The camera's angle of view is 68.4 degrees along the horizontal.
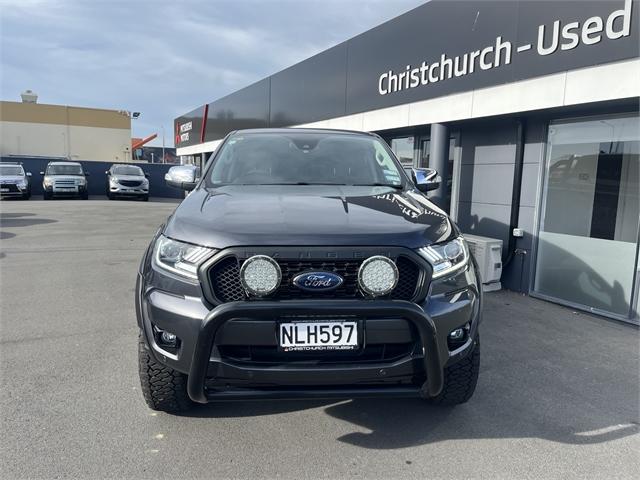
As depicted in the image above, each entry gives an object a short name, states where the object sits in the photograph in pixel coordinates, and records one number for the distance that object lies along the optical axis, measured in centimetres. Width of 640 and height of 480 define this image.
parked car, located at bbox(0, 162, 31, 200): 1947
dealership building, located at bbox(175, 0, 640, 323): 493
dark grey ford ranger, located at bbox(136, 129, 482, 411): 214
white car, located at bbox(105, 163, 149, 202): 2145
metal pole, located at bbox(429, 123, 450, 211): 709
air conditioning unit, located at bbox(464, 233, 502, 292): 603
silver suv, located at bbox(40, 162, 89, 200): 2062
